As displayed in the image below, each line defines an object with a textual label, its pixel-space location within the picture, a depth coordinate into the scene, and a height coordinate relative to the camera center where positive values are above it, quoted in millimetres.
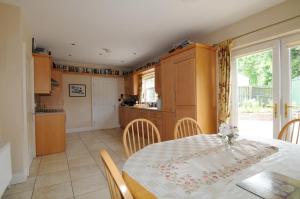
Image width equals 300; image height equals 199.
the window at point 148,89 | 5494 +325
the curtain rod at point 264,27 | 2046 +976
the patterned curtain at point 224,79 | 2715 +300
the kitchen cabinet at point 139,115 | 3807 -477
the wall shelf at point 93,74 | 5312 +870
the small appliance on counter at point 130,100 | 5844 -64
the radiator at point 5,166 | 1628 -710
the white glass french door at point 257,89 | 2320 +116
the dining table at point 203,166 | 722 -411
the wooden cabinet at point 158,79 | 4305 +504
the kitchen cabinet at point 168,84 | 3289 +287
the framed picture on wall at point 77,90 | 5488 +309
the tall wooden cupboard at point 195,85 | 2764 +226
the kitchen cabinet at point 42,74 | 3342 +531
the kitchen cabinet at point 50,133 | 3199 -679
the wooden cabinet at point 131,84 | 5801 +514
